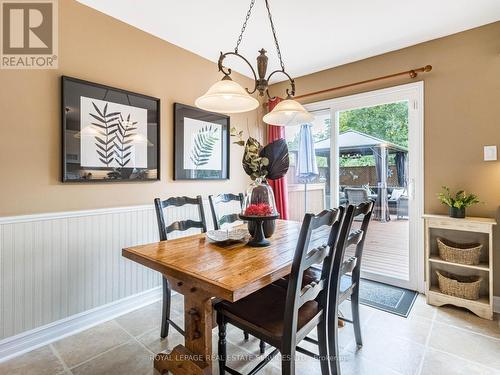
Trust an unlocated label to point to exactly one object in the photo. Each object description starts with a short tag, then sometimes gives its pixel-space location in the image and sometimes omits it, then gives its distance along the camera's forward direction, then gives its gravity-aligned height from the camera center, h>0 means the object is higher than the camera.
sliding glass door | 2.75 +0.22
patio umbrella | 3.53 +0.41
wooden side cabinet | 2.20 -0.63
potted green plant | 2.33 -0.12
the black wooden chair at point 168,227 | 1.90 -0.28
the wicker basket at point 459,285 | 2.27 -0.84
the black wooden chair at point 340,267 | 1.48 -0.47
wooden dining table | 1.11 -0.38
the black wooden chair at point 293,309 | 1.16 -0.62
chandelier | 1.54 +0.56
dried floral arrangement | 1.67 +0.18
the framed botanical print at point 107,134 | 2.04 +0.46
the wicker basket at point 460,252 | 2.26 -0.55
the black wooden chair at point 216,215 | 2.23 -0.21
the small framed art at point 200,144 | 2.79 +0.49
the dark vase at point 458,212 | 2.33 -0.21
